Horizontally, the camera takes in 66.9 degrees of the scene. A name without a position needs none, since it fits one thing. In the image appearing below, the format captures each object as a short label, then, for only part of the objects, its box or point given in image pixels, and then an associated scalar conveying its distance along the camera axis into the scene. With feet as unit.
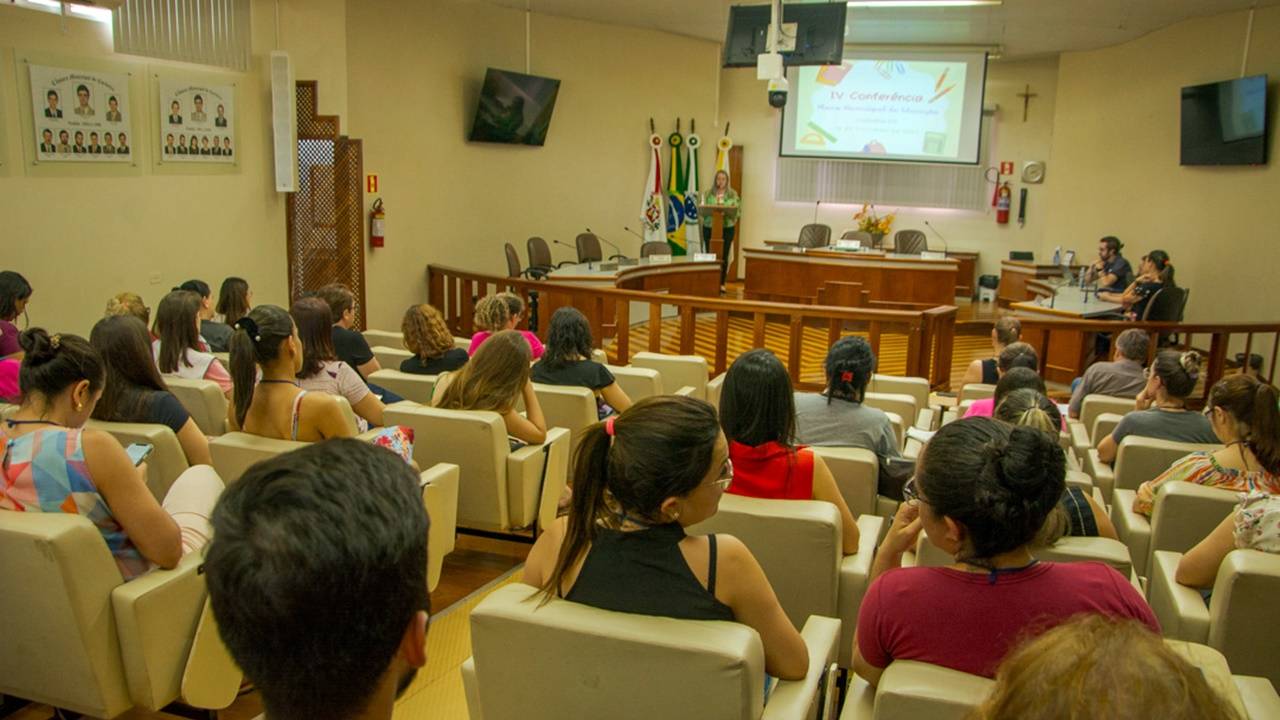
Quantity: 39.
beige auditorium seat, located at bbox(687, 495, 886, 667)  8.00
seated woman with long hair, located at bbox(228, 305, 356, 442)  10.13
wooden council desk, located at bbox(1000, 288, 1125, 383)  24.90
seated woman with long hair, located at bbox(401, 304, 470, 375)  15.10
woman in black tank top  5.78
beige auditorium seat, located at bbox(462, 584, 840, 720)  5.18
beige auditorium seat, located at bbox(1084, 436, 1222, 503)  11.61
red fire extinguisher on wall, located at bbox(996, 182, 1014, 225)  42.45
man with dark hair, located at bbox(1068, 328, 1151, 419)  16.63
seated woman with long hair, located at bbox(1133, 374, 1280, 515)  9.48
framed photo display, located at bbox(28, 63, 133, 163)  18.45
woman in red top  8.98
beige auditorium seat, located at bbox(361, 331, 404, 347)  20.22
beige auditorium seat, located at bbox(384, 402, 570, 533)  11.75
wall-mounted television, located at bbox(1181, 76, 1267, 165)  28.84
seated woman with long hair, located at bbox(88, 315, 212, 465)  9.95
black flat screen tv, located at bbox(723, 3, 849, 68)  24.53
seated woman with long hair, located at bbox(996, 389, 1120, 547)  7.74
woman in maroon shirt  5.59
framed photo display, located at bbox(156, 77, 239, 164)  21.35
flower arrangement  41.22
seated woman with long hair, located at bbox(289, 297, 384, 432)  12.53
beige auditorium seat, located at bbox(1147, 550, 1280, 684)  7.17
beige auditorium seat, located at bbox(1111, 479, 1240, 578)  9.05
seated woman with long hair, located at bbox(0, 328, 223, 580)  7.43
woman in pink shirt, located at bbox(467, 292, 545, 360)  16.42
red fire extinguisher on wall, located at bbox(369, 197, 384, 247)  28.09
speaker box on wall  23.68
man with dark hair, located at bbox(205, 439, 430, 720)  2.89
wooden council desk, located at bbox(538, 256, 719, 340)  26.17
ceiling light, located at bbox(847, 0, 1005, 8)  28.35
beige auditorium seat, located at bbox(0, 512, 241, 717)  7.11
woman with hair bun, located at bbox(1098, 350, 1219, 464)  12.28
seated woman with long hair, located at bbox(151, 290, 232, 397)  13.65
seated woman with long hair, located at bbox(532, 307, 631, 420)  14.55
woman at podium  41.14
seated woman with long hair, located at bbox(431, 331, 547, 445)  12.09
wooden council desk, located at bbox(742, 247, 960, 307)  35.68
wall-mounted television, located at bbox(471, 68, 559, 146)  31.83
